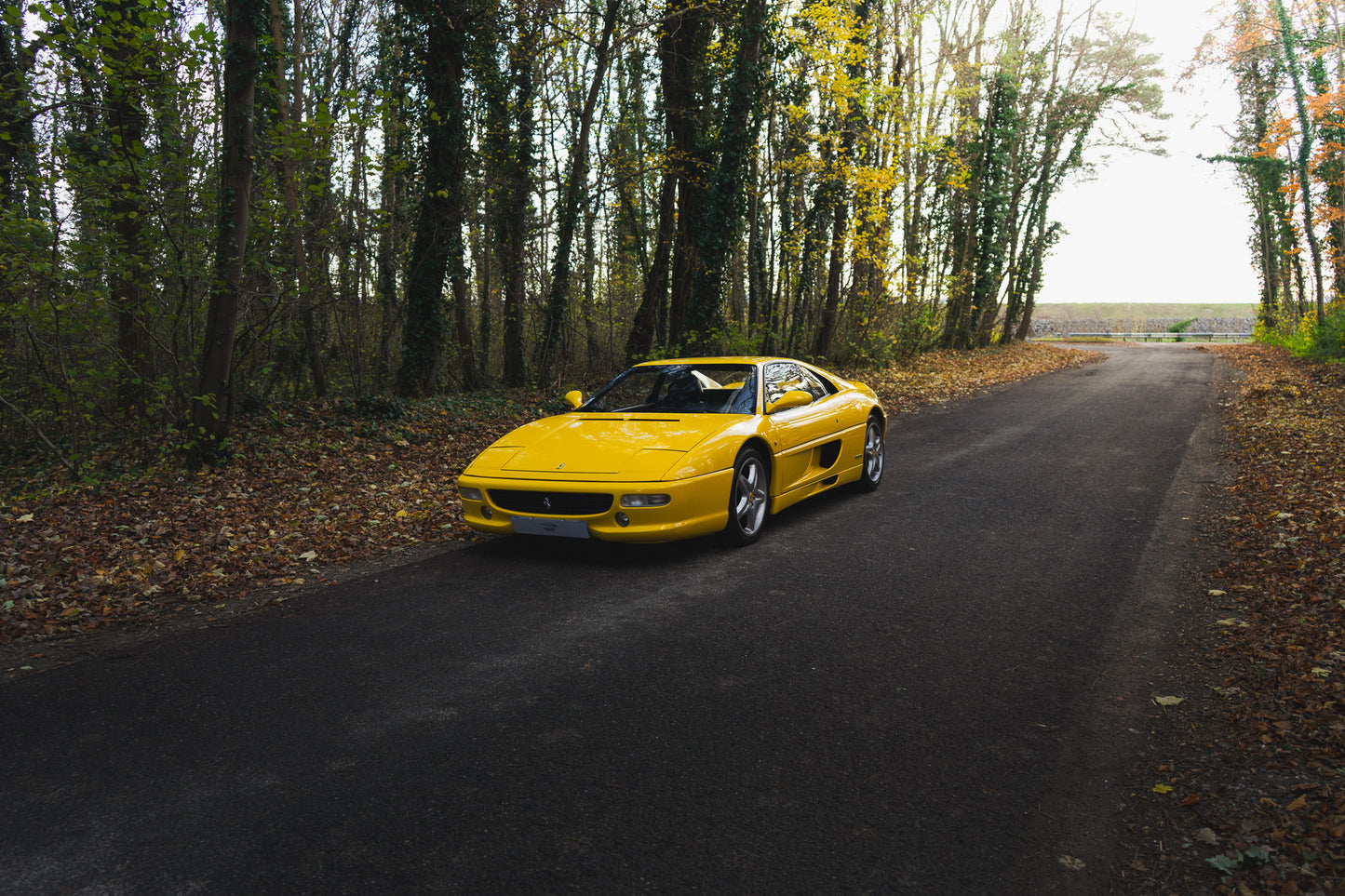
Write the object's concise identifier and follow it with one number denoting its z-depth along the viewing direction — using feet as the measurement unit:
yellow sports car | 17.97
